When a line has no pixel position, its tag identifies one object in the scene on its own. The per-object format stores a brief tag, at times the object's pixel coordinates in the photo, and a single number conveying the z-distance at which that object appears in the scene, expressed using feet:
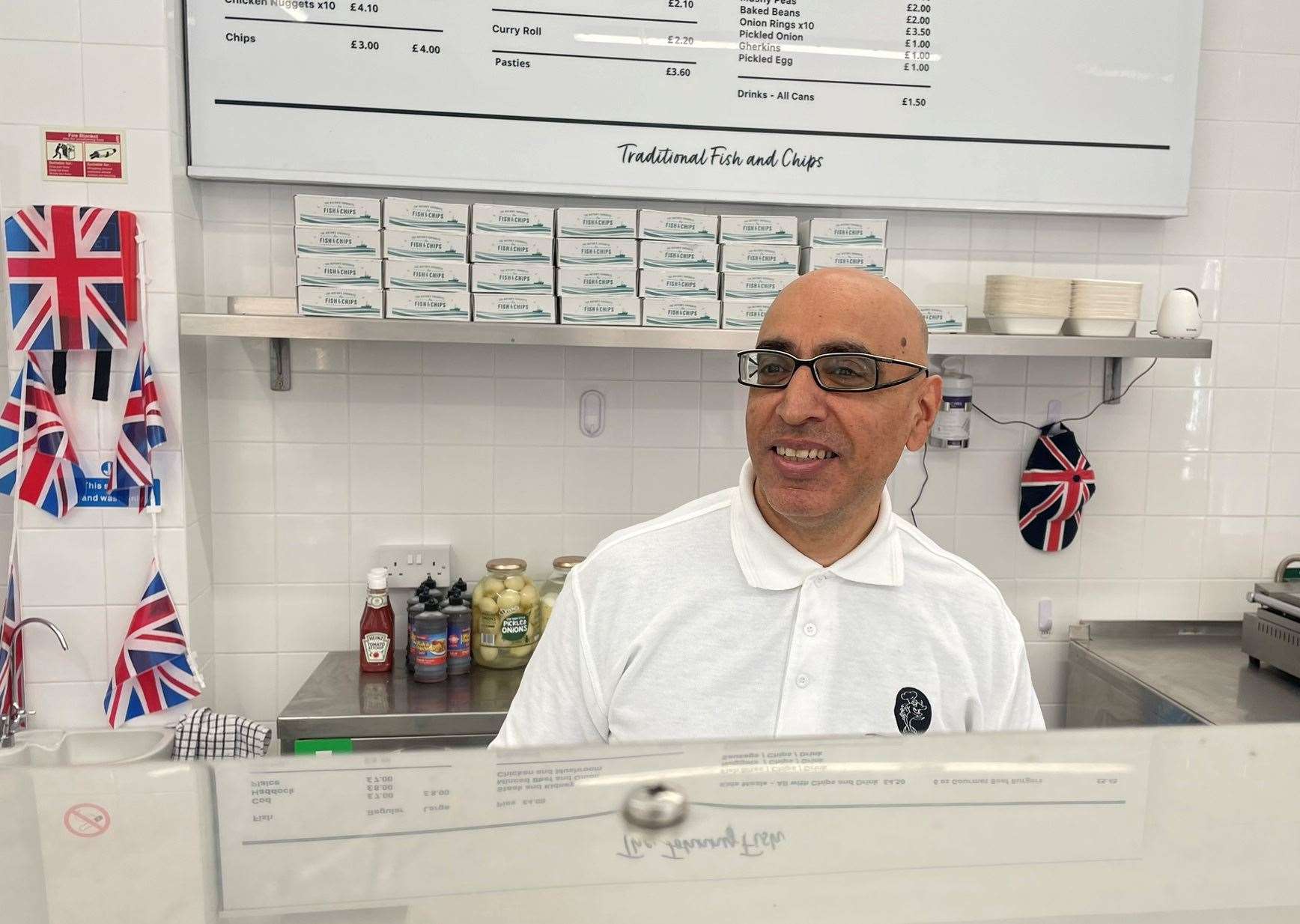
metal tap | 7.03
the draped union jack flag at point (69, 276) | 6.84
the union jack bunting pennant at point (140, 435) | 7.00
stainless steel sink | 7.06
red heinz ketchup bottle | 7.68
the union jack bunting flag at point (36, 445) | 6.96
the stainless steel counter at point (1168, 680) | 7.22
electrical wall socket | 8.13
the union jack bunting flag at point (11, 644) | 7.09
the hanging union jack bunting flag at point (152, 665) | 7.18
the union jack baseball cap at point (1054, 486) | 8.52
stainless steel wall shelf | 6.87
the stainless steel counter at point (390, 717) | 6.91
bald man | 4.06
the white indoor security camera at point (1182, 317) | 7.80
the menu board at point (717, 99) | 7.40
